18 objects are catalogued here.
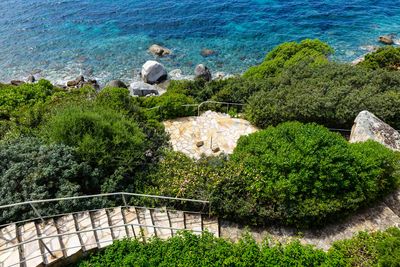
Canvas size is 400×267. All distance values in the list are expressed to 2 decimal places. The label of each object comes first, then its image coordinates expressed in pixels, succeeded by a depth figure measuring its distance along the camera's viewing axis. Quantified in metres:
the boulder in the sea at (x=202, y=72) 29.23
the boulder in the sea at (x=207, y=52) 33.66
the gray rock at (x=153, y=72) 29.38
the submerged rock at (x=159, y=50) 33.62
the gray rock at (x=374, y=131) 14.45
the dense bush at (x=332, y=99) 16.33
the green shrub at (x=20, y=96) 19.65
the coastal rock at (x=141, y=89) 27.00
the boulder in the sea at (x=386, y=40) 34.12
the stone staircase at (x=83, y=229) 8.98
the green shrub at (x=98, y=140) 12.16
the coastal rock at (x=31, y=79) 30.01
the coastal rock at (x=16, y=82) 28.46
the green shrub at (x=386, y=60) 25.05
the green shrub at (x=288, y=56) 25.38
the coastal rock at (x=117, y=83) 27.38
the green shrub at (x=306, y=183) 11.41
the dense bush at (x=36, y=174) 10.47
